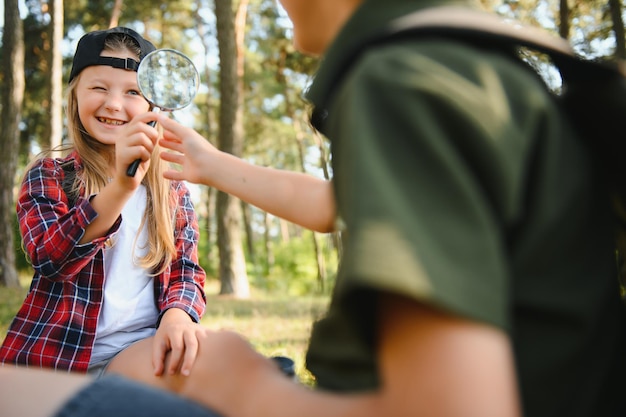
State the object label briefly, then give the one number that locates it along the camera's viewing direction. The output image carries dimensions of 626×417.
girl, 2.11
